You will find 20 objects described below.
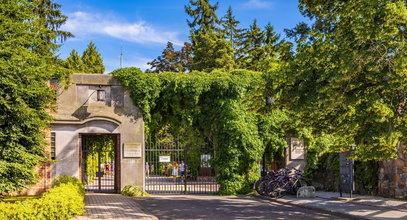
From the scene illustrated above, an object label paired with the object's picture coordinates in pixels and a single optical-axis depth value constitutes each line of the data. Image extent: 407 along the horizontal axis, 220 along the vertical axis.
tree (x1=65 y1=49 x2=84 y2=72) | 41.60
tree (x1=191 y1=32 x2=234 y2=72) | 39.66
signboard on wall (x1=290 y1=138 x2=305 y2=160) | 20.12
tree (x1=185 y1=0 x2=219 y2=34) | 44.19
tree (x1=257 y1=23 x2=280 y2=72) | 43.12
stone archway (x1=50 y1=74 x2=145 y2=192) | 17.59
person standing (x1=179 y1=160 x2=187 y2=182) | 27.63
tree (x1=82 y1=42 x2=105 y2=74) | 44.40
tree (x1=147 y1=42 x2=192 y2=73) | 49.59
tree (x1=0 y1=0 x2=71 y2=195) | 11.52
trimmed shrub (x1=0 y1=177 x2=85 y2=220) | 8.98
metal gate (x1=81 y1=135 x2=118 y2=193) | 23.78
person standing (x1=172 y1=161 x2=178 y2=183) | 27.27
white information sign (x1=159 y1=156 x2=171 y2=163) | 19.21
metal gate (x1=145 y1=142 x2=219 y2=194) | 27.52
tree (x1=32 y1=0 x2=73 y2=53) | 31.02
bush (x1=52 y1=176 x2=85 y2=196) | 14.48
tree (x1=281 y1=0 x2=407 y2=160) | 8.61
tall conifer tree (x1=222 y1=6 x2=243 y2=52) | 47.58
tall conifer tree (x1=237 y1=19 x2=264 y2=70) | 44.59
